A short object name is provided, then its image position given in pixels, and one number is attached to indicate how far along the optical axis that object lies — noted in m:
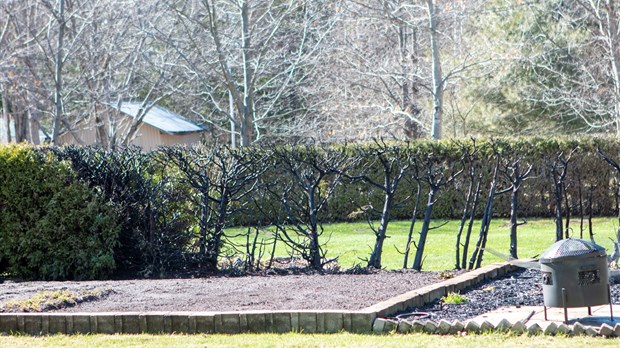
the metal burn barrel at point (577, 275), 12.70
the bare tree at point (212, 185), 21.05
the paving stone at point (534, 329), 12.53
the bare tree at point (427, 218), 19.42
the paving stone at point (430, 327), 13.02
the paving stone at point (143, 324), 14.23
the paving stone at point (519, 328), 12.64
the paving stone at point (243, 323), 13.89
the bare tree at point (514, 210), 19.09
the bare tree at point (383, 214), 19.73
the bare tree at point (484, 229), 19.19
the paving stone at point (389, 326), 13.26
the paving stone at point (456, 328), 12.90
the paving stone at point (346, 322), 13.52
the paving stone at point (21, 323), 14.80
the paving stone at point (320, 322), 13.60
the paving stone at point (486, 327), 12.79
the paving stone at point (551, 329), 12.42
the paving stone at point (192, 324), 14.05
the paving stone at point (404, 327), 13.15
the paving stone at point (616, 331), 12.07
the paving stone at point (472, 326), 12.81
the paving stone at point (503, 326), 12.75
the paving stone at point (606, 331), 12.09
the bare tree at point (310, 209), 20.22
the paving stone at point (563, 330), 12.36
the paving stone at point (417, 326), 13.09
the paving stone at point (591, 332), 12.20
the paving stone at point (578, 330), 12.31
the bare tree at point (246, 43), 40.81
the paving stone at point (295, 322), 13.71
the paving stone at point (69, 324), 14.55
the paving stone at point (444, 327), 12.93
